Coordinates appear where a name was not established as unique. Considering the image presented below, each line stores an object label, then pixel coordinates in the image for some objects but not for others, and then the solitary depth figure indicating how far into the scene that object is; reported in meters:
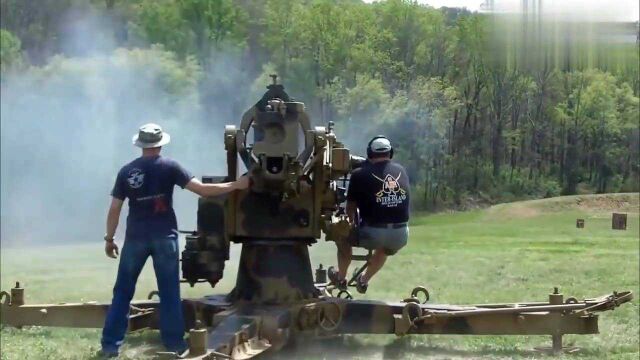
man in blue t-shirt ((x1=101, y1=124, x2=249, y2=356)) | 6.24
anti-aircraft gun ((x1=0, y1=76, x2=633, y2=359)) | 6.52
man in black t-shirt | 7.26
